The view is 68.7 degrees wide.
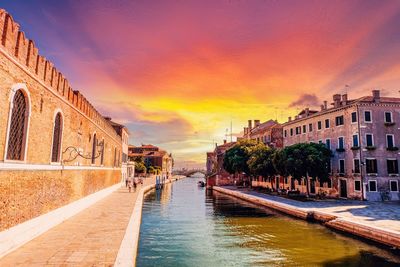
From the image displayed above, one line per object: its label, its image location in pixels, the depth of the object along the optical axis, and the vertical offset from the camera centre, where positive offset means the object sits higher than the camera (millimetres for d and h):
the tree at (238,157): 42094 +2199
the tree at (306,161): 27125 +1105
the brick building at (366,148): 25703 +2322
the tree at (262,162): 33281 +1189
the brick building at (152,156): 102312 +5304
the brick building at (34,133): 8945 +1483
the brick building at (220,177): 57312 -981
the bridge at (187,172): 144600 -233
